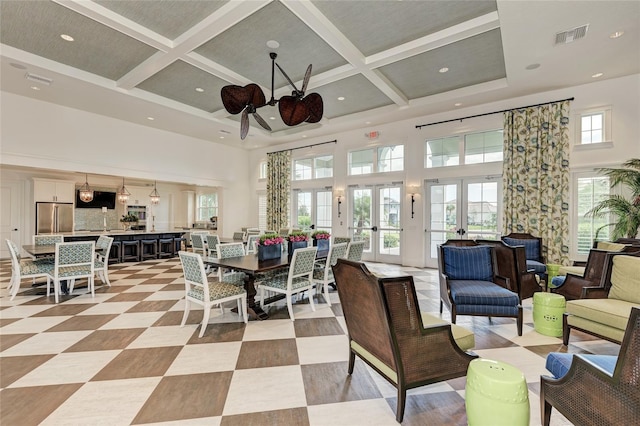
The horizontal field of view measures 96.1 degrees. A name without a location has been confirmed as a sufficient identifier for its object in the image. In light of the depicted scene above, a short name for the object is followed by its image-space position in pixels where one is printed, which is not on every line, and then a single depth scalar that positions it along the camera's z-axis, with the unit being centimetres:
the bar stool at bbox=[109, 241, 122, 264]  752
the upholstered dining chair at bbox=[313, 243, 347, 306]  417
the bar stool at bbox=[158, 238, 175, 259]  844
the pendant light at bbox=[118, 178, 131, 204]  856
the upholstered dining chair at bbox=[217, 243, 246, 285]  412
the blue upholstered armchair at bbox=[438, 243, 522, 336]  309
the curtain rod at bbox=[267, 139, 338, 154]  852
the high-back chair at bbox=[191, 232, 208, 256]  665
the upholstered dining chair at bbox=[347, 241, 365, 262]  439
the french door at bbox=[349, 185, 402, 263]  762
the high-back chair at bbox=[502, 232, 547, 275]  519
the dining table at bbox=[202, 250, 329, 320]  339
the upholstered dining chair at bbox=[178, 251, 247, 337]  313
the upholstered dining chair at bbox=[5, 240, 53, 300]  430
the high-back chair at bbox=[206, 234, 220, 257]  586
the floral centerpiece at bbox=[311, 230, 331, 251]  478
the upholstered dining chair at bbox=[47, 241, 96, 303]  429
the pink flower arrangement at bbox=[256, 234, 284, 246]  398
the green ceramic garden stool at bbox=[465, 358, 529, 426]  148
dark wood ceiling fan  355
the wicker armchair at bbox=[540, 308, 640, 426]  126
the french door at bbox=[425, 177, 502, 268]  625
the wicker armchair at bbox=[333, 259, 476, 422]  177
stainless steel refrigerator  814
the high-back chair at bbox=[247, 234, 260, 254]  525
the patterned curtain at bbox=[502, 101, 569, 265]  532
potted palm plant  450
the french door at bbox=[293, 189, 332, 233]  896
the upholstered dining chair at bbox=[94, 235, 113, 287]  497
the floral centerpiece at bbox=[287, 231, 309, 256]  437
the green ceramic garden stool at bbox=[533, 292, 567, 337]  309
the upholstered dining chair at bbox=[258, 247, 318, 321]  362
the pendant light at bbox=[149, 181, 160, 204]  915
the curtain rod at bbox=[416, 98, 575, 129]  549
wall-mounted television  982
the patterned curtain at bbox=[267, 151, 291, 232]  949
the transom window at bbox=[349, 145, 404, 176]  757
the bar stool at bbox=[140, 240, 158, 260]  802
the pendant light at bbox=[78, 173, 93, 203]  803
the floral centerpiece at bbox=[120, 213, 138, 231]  862
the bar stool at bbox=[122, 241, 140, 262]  770
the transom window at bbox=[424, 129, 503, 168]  625
